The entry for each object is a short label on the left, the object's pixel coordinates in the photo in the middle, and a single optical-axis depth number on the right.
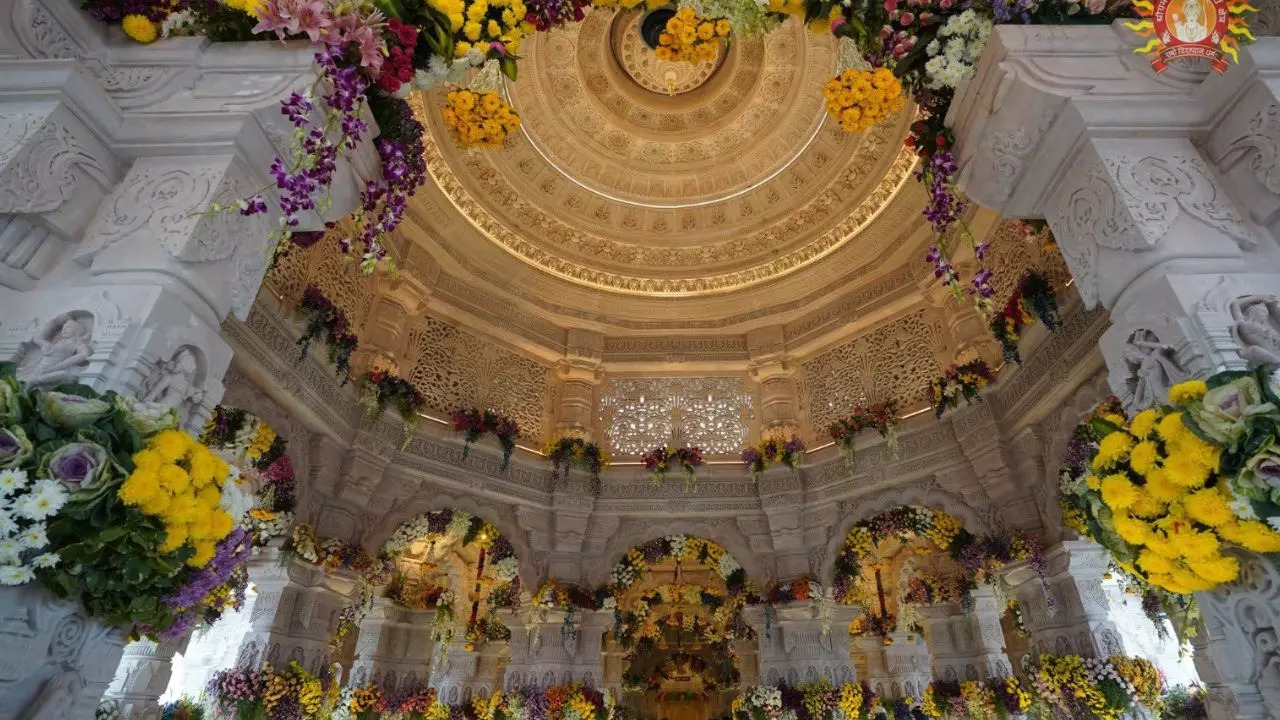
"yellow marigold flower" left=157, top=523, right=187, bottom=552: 1.79
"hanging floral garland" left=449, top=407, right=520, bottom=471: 7.50
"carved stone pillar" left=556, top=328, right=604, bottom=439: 8.73
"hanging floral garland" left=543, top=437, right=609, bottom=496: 8.15
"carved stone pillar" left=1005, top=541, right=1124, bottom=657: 5.45
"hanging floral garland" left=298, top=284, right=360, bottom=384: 6.09
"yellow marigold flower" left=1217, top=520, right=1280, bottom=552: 1.80
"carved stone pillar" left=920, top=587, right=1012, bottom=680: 8.70
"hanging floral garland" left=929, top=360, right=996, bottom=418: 6.73
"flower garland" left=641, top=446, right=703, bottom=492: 8.24
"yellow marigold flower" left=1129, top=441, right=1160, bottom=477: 2.03
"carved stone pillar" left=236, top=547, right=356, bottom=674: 5.77
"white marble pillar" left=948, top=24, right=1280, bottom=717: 2.09
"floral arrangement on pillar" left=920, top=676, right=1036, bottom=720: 6.23
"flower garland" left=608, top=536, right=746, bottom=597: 8.05
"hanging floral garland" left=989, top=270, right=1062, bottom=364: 5.61
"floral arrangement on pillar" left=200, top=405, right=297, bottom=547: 5.60
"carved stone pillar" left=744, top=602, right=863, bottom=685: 7.37
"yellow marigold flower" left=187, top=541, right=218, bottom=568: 1.87
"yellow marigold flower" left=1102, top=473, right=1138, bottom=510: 2.04
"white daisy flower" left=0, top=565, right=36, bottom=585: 1.62
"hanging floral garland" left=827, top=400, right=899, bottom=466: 7.45
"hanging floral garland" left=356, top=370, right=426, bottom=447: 6.81
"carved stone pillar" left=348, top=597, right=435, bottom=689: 10.67
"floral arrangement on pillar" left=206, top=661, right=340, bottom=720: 5.31
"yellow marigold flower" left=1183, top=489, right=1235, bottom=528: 1.87
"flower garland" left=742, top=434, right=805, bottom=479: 8.11
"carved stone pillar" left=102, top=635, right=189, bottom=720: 5.65
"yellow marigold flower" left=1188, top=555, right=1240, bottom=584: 1.86
